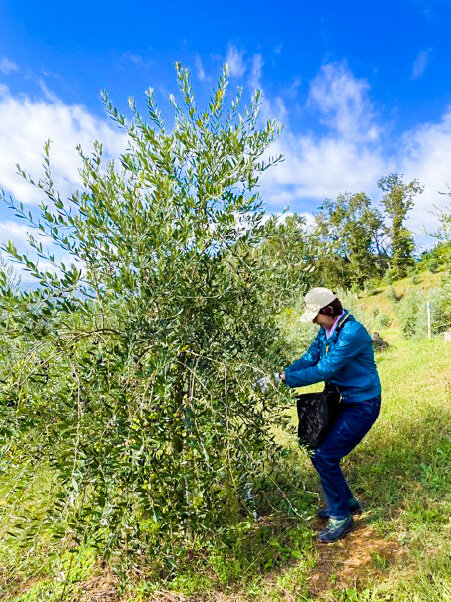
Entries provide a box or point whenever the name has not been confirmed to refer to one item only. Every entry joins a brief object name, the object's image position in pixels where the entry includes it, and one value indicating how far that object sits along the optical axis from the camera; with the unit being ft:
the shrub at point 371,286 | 143.70
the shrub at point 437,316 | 64.30
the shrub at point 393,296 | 124.47
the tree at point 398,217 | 155.33
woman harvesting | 11.90
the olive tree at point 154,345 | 9.00
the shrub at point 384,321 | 95.80
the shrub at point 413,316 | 68.56
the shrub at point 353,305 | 54.03
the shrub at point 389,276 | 150.98
